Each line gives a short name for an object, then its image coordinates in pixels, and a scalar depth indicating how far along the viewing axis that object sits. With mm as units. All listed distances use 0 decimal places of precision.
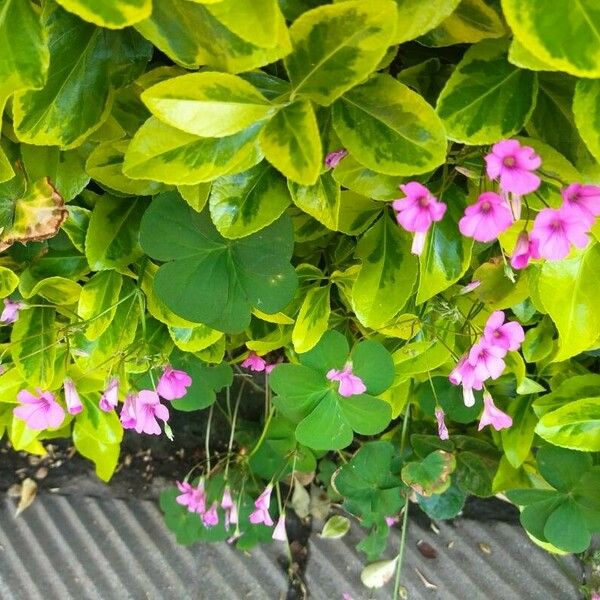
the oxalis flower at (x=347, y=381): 296
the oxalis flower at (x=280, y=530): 363
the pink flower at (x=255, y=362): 336
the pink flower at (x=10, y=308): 287
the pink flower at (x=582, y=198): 187
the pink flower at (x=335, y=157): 214
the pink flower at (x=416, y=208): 194
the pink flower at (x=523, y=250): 201
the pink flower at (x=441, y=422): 293
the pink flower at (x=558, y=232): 187
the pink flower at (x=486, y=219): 187
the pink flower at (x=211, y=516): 383
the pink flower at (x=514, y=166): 178
